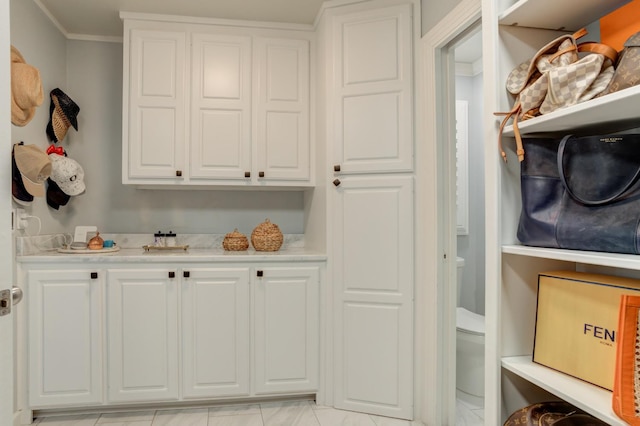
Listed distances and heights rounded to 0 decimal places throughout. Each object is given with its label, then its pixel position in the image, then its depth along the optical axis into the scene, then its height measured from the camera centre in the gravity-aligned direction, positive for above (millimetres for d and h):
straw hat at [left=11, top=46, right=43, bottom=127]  1997 +581
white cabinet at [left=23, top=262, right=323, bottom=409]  2459 -713
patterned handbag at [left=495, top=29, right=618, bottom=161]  1007 +338
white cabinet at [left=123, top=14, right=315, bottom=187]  2783 +717
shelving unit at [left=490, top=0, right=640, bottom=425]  1172 -38
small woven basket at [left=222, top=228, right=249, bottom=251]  2883 -202
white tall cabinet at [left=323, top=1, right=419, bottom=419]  2447 +66
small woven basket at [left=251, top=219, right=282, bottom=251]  2844 -172
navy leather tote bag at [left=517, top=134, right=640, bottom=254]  934 +48
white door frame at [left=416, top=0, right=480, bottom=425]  2342 -113
